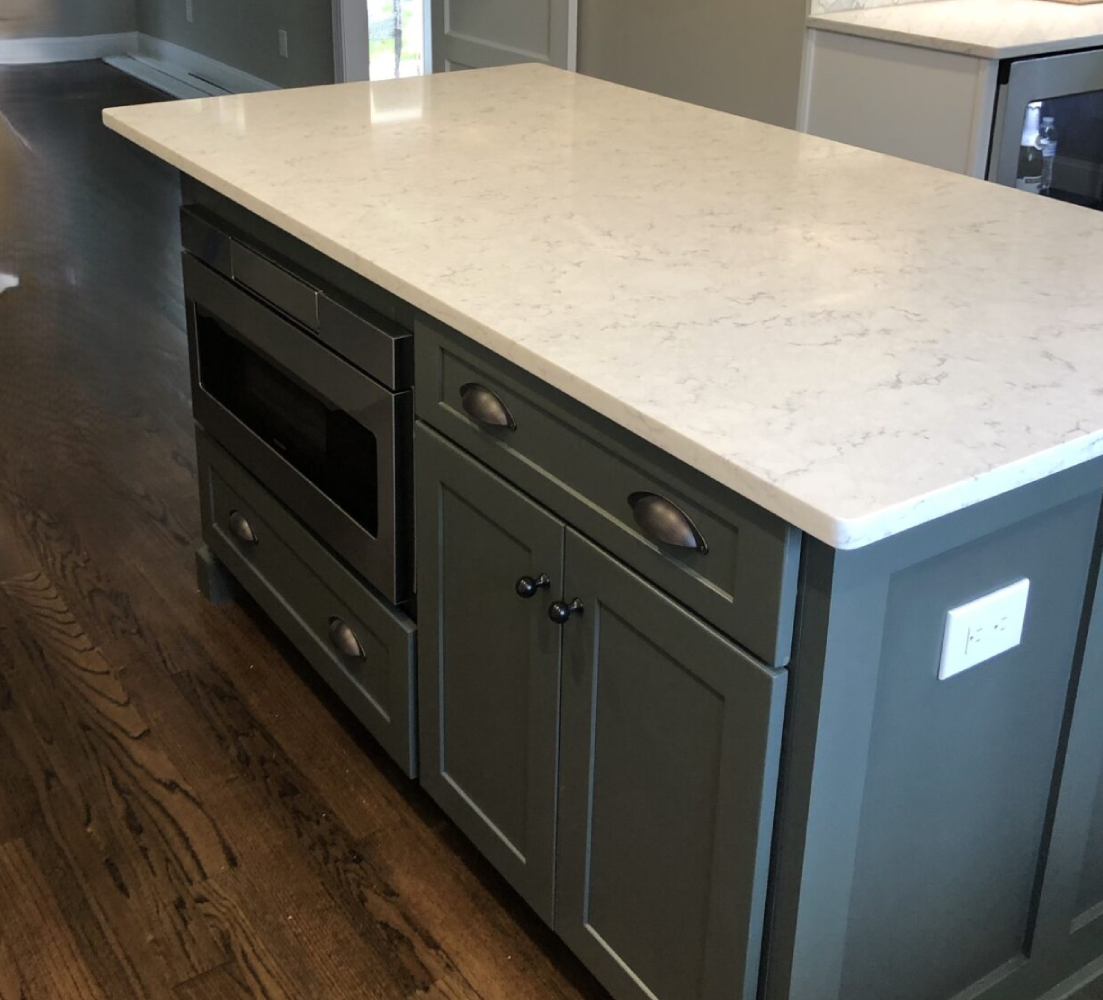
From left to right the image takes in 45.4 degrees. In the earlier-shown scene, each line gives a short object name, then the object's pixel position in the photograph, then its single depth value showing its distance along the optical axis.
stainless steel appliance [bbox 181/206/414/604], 1.79
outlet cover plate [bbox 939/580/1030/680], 1.30
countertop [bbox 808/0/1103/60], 2.99
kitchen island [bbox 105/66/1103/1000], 1.22
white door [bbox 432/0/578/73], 4.26
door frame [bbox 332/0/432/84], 5.80
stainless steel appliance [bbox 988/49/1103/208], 3.00
